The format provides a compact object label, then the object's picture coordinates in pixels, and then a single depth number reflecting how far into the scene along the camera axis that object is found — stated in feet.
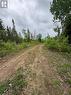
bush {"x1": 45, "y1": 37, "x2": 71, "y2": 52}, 22.18
